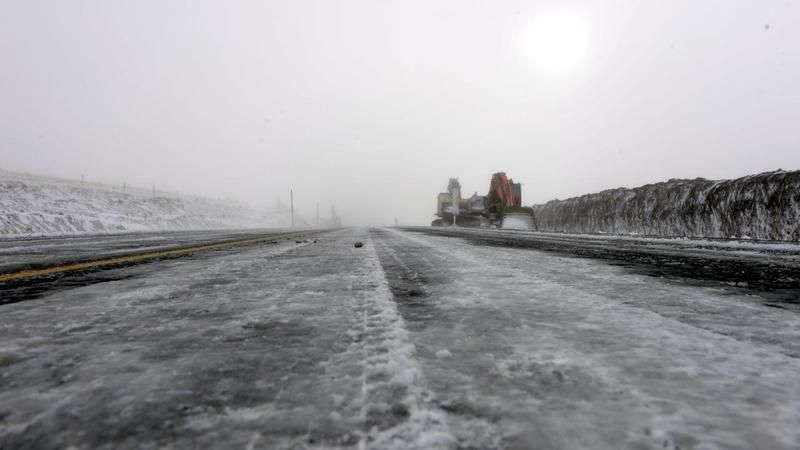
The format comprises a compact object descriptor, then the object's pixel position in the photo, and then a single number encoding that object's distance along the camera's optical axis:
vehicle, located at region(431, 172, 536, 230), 25.50
